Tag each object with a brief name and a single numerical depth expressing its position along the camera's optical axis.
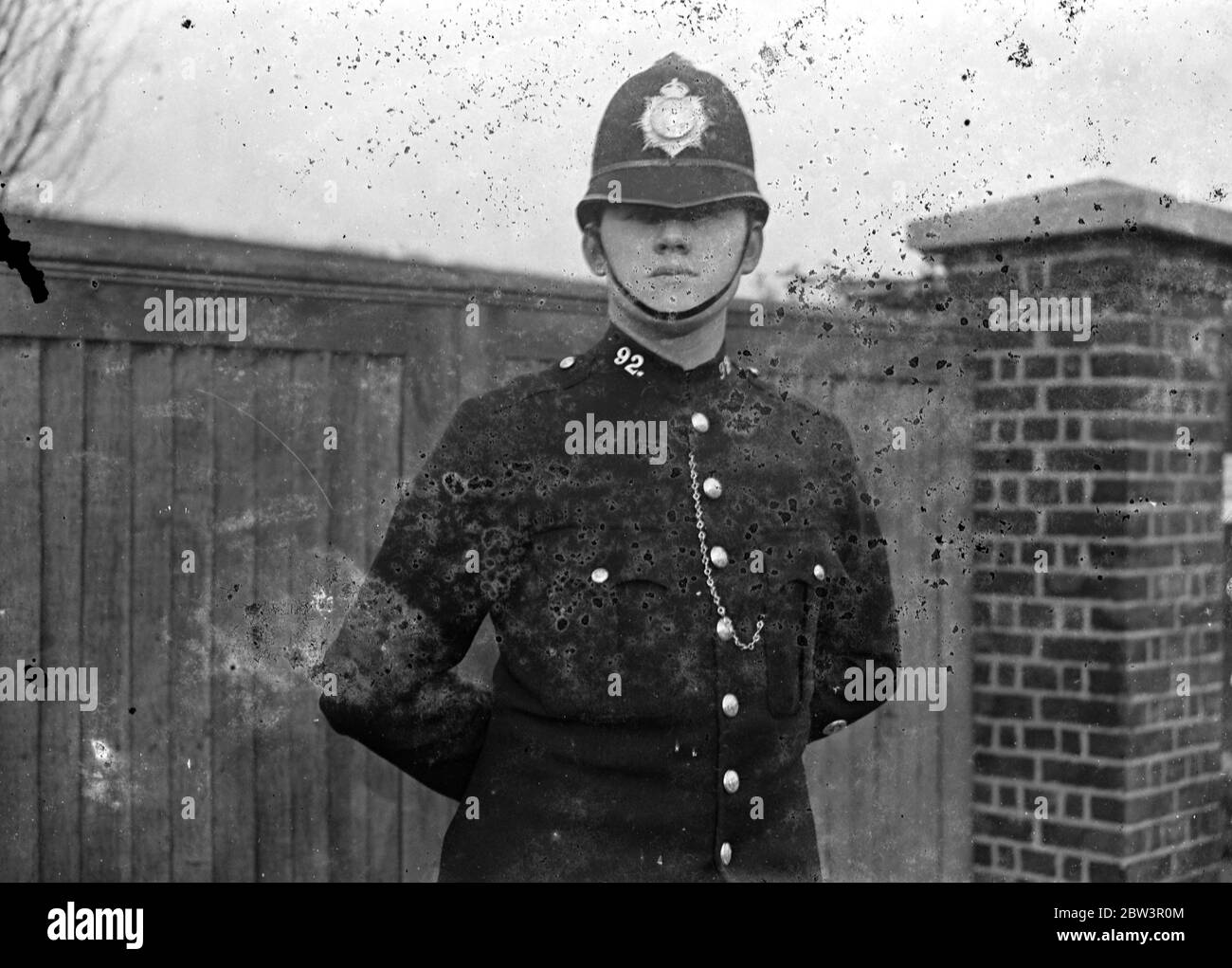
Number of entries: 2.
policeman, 2.10
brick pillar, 2.65
